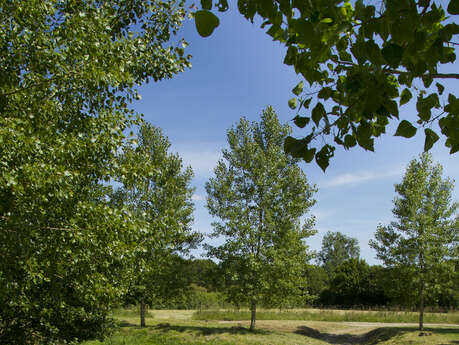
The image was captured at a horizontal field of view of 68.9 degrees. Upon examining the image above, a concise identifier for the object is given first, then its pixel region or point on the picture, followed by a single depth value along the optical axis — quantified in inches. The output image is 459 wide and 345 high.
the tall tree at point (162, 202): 714.2
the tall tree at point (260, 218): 637.9
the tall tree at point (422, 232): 693.3
